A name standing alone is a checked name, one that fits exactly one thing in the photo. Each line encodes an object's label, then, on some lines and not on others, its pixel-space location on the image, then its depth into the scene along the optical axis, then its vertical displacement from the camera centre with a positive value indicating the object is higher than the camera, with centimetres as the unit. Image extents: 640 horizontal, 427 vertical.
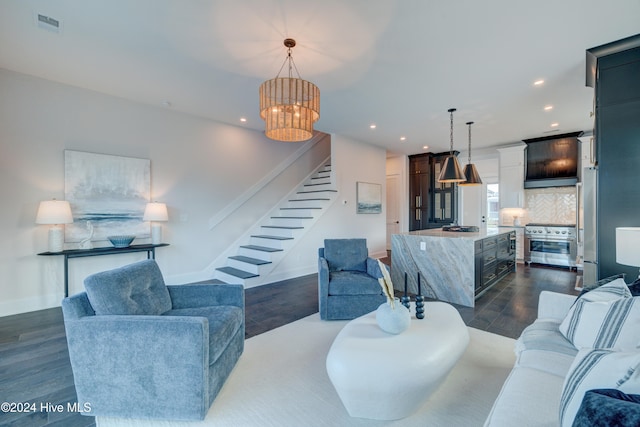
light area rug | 167 -123
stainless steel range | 580 -66
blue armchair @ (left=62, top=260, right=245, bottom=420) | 163 -88
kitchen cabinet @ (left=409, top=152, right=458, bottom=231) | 790 +50
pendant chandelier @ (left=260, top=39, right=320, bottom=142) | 268 +106
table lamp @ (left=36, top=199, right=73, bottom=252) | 334 -7
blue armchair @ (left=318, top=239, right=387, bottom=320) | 314 -93
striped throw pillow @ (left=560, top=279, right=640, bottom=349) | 138 -57
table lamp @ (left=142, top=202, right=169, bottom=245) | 420 -6
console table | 350 -53
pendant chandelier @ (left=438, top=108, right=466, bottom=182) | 436 +63
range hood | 605 +116
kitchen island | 370 -70
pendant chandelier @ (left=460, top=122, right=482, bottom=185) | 480 +63
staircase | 482 -41
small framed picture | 673 +37
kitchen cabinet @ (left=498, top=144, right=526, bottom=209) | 660 +87
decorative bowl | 392 -41
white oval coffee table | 154 -87
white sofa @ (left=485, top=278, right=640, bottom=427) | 79 -63
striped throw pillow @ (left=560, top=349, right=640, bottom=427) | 85 -52
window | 728 +21
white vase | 186 -71
